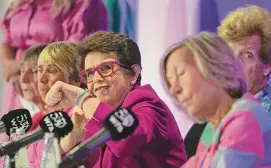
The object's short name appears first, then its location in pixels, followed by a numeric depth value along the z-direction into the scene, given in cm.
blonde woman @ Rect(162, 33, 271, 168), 370
